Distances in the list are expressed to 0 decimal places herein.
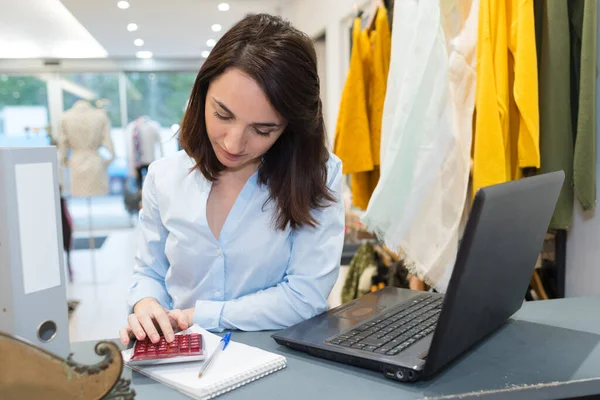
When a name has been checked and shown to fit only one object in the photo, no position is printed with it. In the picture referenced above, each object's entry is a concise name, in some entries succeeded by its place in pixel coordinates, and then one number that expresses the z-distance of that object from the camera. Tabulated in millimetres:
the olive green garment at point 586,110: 1274
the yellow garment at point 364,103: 2125
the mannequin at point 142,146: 6738
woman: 955
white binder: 545
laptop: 663
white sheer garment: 1512
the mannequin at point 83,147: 4668
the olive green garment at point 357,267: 2537
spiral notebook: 705
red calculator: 767
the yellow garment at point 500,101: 1377
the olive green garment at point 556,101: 1345
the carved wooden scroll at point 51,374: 501
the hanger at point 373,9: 2115
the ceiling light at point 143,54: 6187
